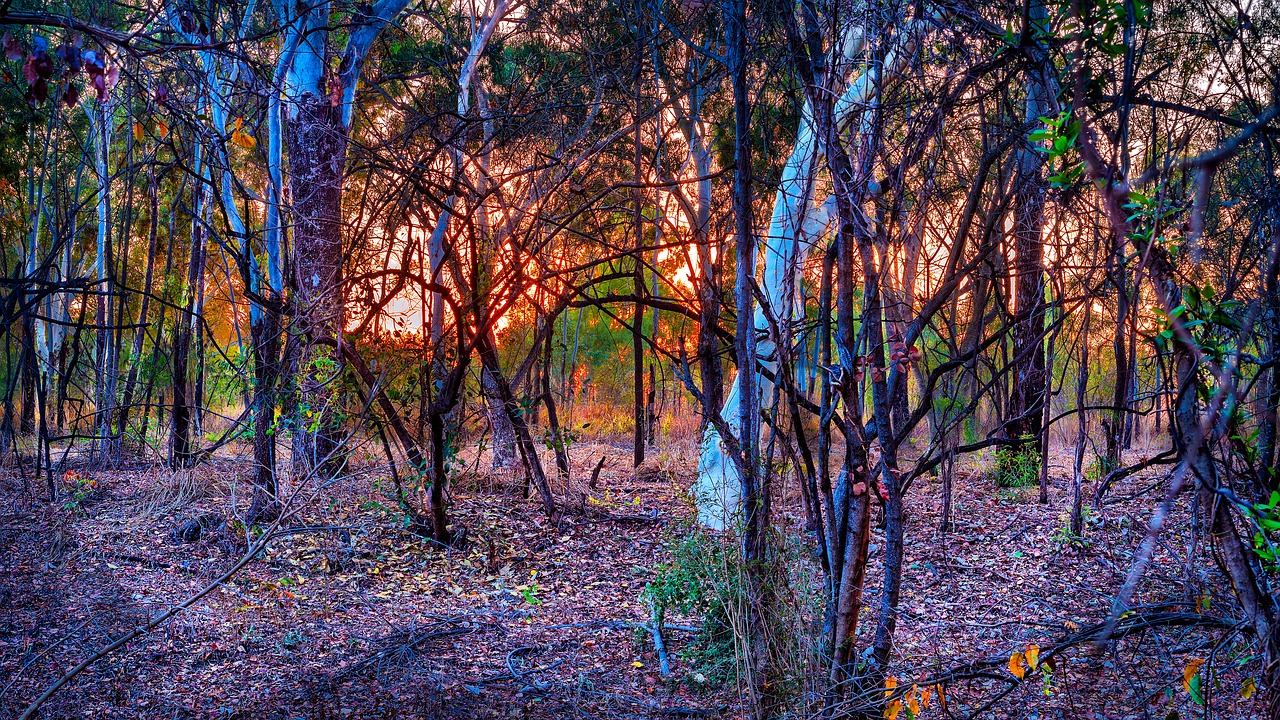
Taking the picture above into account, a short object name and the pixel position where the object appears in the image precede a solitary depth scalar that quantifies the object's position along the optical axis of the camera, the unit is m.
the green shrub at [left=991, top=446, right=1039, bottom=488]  7.64
